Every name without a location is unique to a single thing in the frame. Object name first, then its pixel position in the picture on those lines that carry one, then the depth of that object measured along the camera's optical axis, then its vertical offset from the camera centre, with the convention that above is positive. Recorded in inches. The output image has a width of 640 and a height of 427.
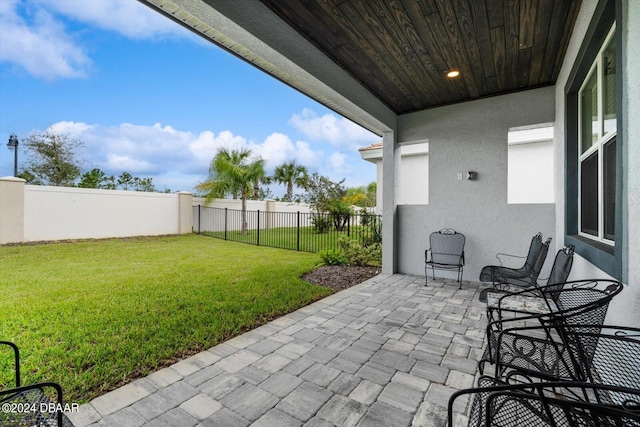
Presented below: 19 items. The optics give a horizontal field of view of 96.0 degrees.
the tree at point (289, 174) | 740.6 +102.6
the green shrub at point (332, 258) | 255.3 -39.5
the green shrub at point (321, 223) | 442.6 -14.7
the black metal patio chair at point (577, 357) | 47.5 -28.0
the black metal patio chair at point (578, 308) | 55.6 -21.1
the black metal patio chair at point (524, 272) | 134.3 -30.1
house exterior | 81.4 +63.1
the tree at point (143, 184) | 545.6 +55.8
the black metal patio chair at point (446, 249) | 196.5 -24.7
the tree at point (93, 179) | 482.8 +58.5
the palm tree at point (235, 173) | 437.1 +62.0
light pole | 414.6 +95.0
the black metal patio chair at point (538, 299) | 99.3 -33.0
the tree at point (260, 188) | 463.2 +49.4
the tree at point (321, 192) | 453.4 +37.4
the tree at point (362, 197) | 523.7 +32.5
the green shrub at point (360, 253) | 258.1 -36.1
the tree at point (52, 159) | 442.9 +85.8
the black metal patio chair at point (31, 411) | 41.2 -31.1
